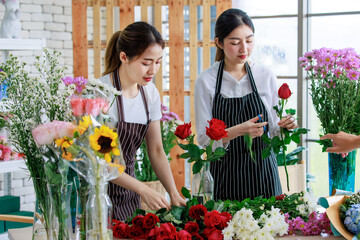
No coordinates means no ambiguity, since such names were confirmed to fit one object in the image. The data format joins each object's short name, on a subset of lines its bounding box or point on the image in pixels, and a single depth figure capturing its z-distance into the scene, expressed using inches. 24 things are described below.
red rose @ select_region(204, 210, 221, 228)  74.0
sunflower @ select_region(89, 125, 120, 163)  59.6
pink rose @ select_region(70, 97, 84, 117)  62.8
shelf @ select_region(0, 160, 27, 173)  162.7
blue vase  109.7
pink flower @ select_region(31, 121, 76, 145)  61.1
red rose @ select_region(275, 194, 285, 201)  87.3
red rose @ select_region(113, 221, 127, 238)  77.6
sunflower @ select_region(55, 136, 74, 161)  60.7
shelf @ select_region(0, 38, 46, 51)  167.3
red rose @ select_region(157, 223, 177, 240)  71.8
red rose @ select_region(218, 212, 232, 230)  74.4
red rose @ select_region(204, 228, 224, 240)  73.7
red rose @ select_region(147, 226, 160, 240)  73.1
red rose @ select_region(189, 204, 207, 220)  76.9
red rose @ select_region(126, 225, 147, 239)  76.7
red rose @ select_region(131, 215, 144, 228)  76.6
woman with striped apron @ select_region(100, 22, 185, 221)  94.4
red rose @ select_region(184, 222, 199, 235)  75.2
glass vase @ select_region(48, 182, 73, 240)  65.0
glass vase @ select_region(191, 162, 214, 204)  82.0
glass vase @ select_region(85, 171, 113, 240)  63.4
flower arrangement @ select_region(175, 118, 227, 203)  80.3
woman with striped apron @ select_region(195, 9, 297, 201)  105.7
